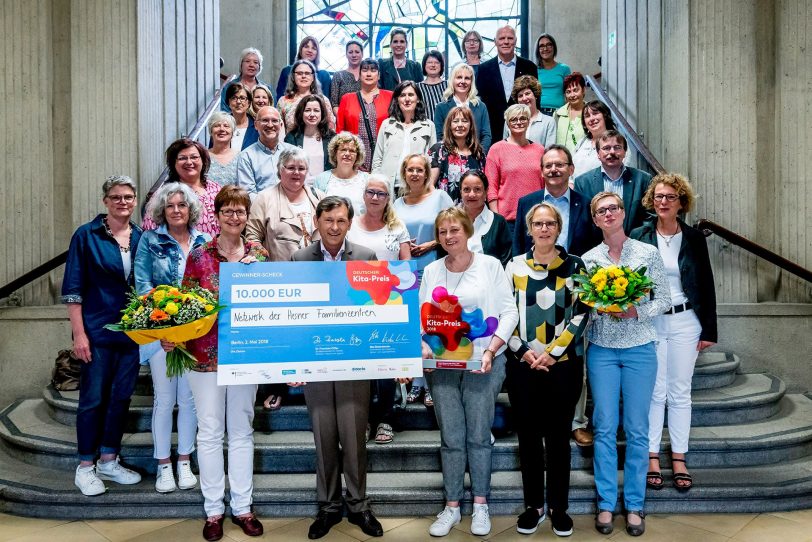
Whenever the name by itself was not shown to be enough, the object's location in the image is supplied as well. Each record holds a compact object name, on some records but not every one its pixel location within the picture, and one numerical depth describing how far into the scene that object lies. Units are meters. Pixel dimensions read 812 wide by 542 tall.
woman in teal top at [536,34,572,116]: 7.06
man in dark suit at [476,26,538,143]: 6.56
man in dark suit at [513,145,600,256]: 4.17
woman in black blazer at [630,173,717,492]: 3.89
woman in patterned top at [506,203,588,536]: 3.52
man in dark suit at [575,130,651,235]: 4.36
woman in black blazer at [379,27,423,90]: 7.09
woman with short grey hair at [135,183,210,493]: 3.73
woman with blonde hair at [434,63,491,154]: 5.65
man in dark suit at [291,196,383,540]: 3.55
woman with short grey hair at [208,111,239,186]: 5.02
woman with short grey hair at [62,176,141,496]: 3.88
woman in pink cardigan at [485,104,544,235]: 4.94
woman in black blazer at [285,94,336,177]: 5.22
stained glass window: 12.19
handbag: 5.07
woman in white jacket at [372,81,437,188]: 5.37
